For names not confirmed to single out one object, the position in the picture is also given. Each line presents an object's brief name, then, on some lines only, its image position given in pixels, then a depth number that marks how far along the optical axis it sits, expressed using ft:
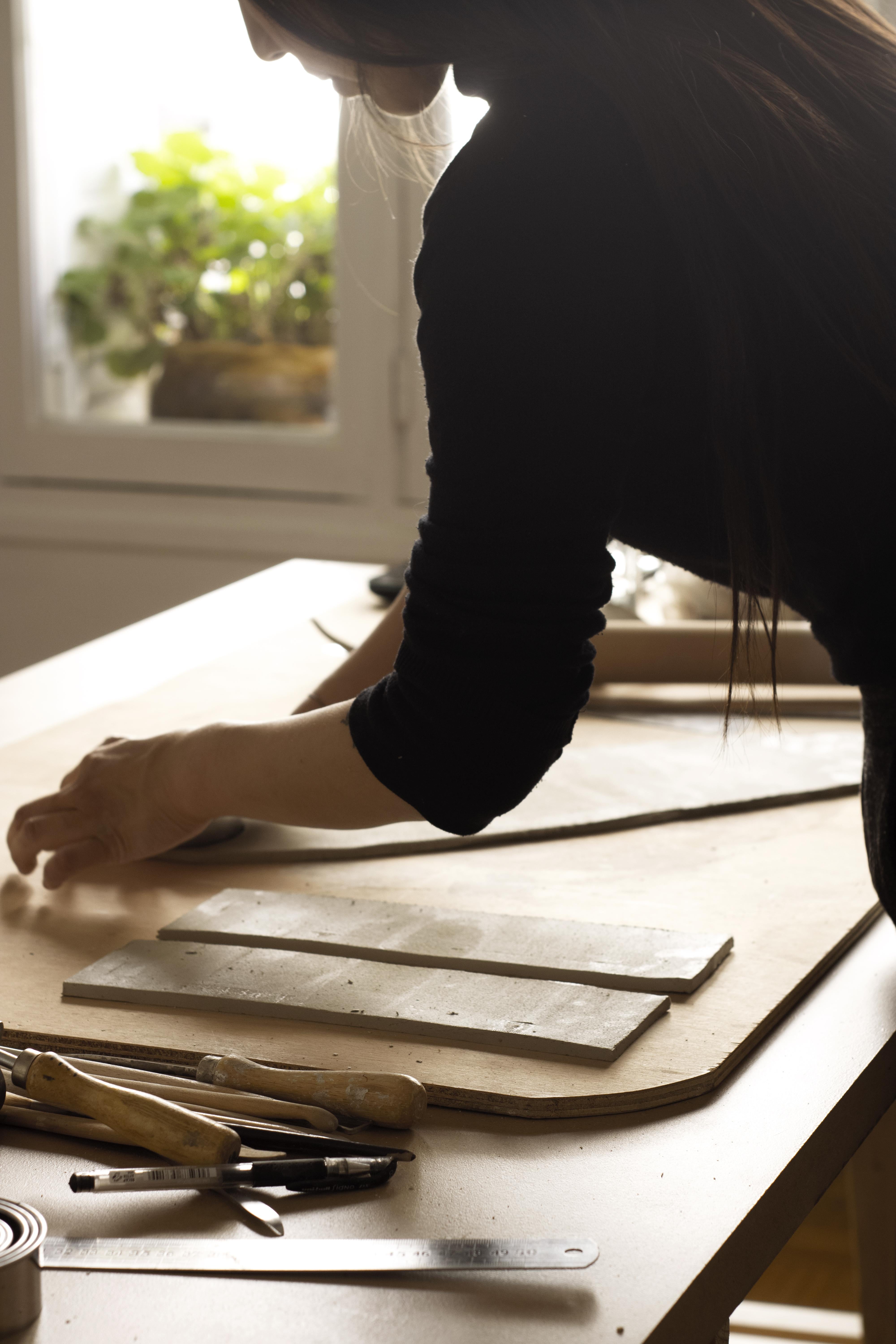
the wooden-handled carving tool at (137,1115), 5.86
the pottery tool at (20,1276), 5.47
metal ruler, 5.65
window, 17.52
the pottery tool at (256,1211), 5.75
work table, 5.56
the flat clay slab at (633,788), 7.48
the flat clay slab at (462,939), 6.59
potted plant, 18.06
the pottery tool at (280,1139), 5.94
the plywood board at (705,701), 8.93
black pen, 5.81
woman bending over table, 6.19
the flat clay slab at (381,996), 6.32
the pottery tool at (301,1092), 6.02
